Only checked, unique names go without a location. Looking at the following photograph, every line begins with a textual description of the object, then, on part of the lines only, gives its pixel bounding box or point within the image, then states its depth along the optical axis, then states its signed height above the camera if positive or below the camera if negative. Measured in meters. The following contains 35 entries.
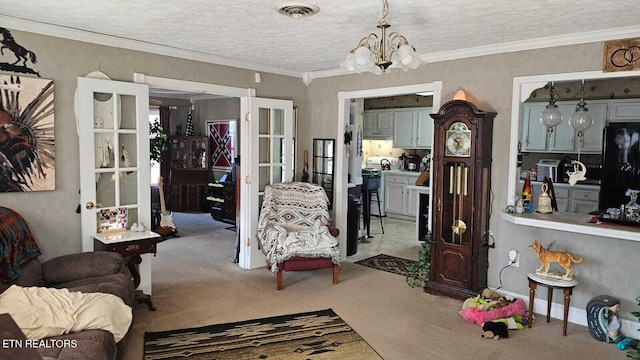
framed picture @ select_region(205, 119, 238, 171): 8.63 +0.17
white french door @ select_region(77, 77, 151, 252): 3.84 -0.02
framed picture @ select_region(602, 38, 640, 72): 3.48 +0.82
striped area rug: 3.18 -1.45
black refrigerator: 5.64 -0.08
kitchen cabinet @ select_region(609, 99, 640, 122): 6.06 +0.66
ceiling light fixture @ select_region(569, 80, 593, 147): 4.23 +0.36
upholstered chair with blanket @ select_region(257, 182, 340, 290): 4.58 -0.86
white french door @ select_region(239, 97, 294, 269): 5.23 -0.06
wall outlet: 4.19 -0.95
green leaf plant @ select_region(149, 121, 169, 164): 7.06 +0.12
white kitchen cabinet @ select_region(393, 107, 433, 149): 8.39 +0.50
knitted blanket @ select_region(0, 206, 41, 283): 2.99 -0.70
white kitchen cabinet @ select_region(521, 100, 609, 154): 6.39 +0.37
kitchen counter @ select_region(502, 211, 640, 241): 3.39 -0.55
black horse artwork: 3.44 +0.74
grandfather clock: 4.14 -0.42
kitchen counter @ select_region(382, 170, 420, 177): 8.38 -0.36
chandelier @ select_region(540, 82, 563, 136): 4.20 +0.39
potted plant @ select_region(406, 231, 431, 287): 4.64 -1.21
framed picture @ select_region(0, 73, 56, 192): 3.46 +0.10
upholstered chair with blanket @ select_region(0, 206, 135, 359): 2.62 -0.91
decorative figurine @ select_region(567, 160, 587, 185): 4.11 -0.17
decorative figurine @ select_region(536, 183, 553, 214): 4.12 -0.43
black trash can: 5.87 -0.93
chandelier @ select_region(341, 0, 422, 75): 2.65 +0.58
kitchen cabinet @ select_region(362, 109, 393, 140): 9.01 +0.60
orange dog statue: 3.68 -0.86
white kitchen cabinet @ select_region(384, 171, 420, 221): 8.42 -0.80
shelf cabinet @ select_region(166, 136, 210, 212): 9.02 -0.44
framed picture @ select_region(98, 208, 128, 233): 4.02 -0.65
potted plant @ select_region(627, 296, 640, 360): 2.94 -1.38
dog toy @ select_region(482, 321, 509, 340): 3.50 -1.39
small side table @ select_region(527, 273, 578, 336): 3.57 -1.06
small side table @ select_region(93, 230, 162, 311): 3.71 -0.82
